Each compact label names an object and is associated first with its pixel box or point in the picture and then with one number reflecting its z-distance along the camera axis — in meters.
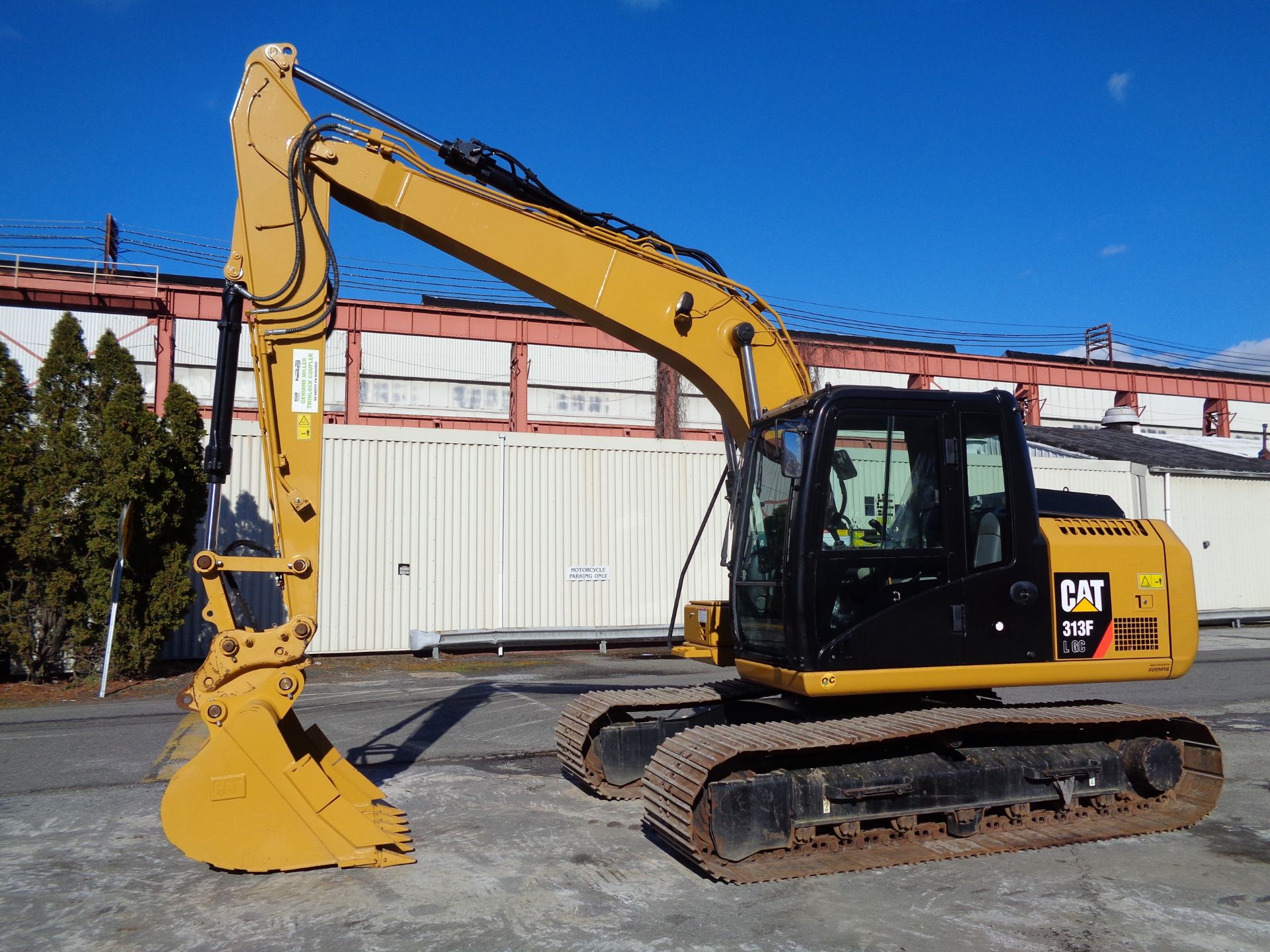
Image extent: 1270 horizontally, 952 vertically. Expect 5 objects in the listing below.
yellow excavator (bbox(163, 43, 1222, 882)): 5.36
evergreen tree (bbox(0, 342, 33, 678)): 13.54
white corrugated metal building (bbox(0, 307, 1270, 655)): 17.16
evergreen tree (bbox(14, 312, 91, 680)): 13.66
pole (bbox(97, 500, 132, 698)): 12.98
